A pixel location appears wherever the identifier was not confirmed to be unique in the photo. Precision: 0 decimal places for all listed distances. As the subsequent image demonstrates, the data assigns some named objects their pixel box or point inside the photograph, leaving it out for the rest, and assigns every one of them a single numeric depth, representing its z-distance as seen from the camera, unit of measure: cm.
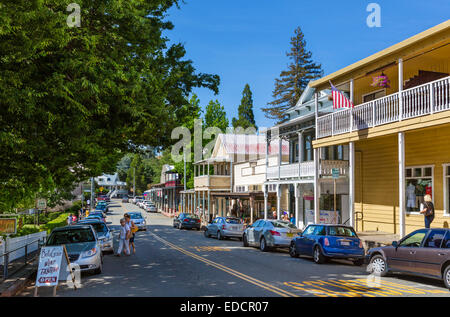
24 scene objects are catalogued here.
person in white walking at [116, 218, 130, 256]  1927
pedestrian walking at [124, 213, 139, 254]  1942
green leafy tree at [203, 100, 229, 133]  6078
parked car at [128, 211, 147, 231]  3684
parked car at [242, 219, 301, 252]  2017
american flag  1966
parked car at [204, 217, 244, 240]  2830
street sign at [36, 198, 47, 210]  3136
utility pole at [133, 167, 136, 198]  13112
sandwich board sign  1054
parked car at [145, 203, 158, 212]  7744
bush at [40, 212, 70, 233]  2866
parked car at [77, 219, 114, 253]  1950
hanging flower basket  1922
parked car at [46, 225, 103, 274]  1304
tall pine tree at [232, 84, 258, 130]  8085
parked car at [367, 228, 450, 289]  1095
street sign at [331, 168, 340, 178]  2112
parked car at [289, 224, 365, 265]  1560
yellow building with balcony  1645
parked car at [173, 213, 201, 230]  4059
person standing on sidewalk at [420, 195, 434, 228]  1626
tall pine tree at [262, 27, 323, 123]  7212
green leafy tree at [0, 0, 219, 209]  866
